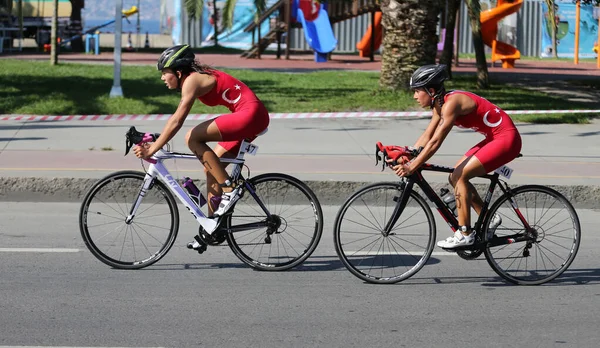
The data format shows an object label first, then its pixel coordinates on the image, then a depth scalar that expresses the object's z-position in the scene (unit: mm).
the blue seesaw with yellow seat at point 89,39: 33469
